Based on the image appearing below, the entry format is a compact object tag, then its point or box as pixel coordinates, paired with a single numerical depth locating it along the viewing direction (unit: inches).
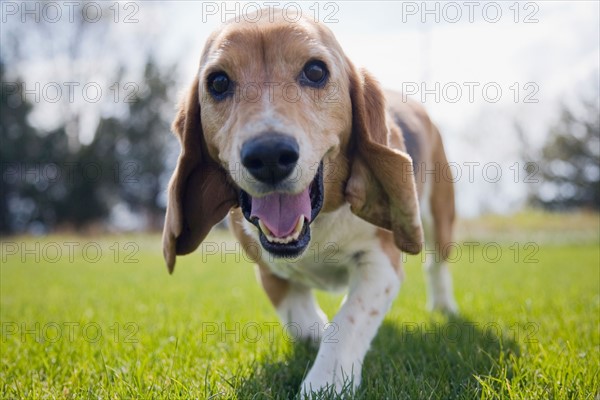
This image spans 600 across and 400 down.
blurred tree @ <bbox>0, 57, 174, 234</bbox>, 1030.4
